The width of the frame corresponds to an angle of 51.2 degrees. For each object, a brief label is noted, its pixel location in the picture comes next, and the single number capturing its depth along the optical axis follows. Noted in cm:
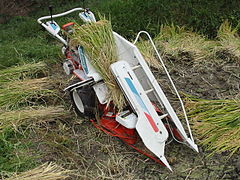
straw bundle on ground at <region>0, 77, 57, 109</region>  290
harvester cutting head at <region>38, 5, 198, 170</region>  220
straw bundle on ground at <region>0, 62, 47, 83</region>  324
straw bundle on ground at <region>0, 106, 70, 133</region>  263
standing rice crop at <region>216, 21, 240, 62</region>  352
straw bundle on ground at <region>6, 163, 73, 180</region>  208
